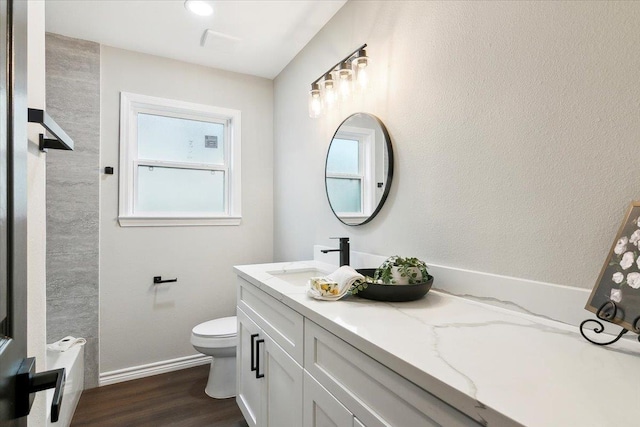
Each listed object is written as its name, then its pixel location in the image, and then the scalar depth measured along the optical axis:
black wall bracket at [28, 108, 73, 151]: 0.69
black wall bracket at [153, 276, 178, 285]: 2.45
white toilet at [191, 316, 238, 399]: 2.09
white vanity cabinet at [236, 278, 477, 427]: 0.67
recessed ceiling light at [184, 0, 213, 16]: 1.87
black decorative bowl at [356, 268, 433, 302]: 1.09
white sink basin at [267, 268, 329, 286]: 1.77
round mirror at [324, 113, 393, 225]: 1.57
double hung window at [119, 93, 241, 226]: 2.41
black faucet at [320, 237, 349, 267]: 1.66
